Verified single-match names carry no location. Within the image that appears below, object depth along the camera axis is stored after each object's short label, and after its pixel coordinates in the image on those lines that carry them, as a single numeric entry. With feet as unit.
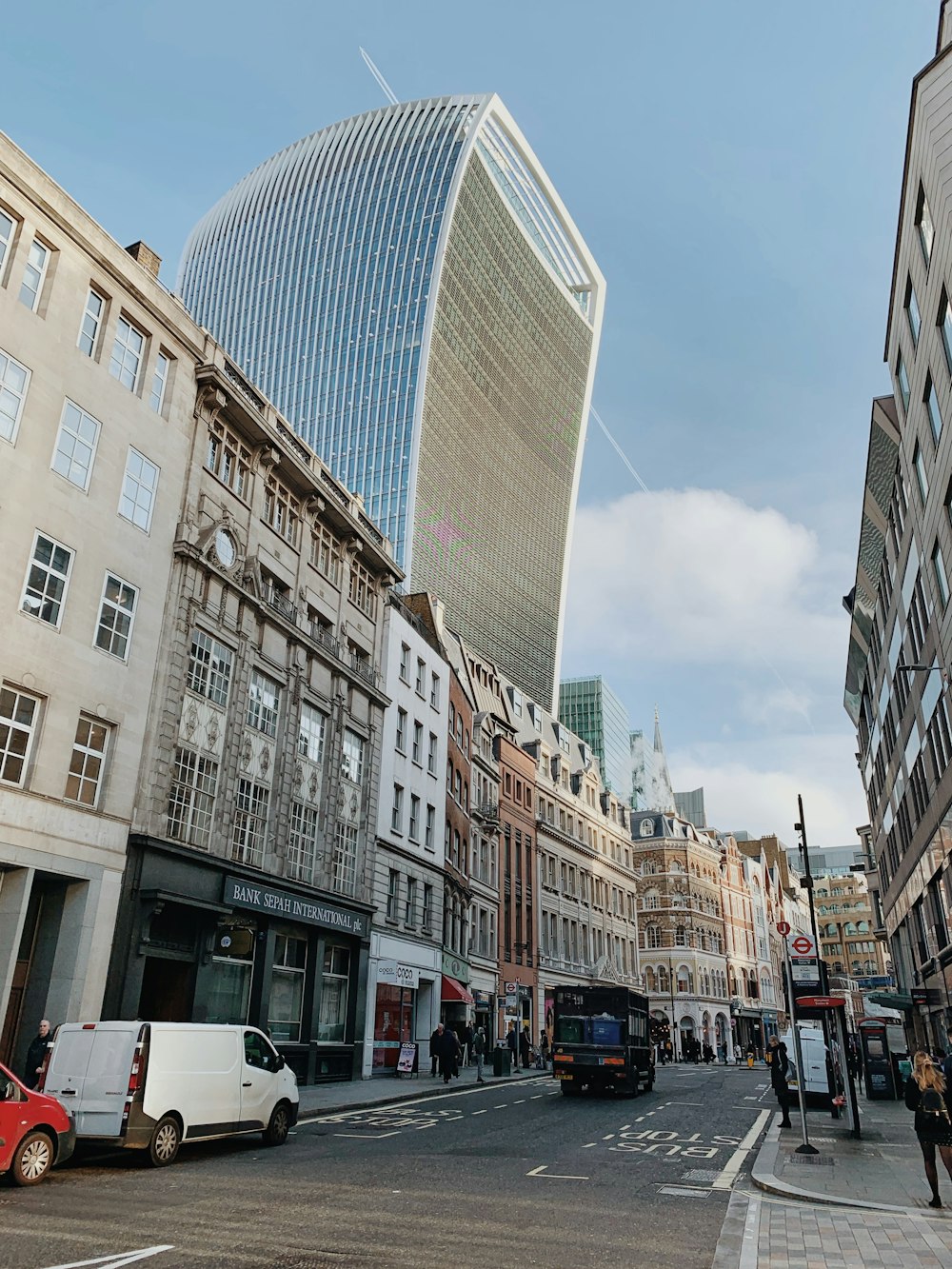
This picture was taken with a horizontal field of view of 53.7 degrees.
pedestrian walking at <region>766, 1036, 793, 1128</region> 63.43
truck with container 89.45
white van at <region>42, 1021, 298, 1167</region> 40.22
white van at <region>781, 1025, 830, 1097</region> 71.87
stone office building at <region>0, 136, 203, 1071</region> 62.28
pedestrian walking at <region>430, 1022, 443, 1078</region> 99.34
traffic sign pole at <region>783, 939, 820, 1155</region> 47.52
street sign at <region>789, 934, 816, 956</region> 60.49
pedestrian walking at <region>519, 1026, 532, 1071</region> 151.74
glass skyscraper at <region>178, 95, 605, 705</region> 448.24
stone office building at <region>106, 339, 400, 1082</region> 74.28
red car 34.65
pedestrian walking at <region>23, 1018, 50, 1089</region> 51.13
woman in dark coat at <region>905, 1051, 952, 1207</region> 35.37
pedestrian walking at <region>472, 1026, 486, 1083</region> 101.25
